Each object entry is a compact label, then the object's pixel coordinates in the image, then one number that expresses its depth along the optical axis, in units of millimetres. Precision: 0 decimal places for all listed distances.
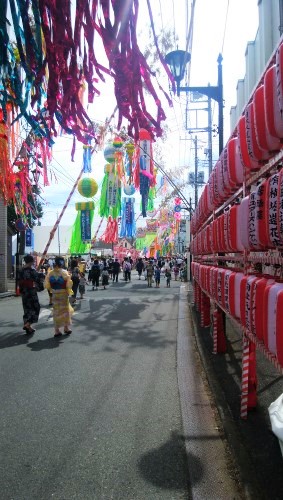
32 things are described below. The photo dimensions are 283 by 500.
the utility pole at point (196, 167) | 33075
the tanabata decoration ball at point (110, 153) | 19250
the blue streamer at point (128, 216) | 26469
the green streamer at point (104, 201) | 20969
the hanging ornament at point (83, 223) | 22531
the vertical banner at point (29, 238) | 24372
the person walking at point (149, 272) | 25641
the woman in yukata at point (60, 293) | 9094
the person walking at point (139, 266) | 32894
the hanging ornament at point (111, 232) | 26814
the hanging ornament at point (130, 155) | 19297
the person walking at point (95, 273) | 23158
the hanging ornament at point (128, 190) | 21670
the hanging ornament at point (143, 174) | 18552
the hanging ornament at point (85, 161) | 16181
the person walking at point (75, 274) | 16505
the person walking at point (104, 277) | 24500
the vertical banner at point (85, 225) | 22903
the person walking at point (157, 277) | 26562
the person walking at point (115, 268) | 29688
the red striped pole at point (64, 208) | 15594
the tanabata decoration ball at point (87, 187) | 18031
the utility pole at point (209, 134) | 23734
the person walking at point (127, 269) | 29531
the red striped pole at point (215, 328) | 6730
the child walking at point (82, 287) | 17531
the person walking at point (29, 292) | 9305
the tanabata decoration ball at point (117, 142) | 18891
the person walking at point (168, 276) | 25891
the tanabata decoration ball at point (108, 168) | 20500
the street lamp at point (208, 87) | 7684
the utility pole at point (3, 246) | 20289
